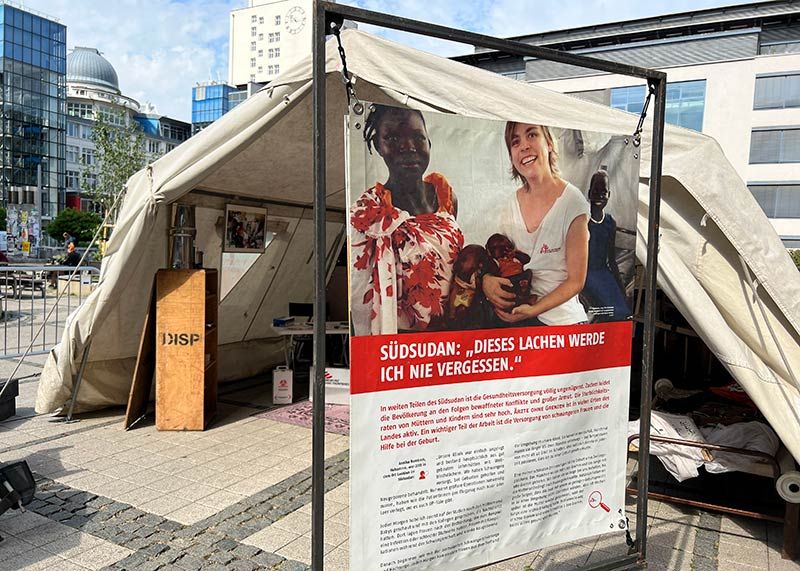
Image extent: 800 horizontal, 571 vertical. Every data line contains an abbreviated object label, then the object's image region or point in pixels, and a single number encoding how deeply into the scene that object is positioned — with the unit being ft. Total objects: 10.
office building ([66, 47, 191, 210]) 244.22
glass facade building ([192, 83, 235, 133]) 296.10
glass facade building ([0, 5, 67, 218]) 194.90
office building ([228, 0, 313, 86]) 278.26
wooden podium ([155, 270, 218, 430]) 19.01
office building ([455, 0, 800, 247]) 111.65
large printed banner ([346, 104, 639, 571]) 6.77
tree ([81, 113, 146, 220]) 79.87
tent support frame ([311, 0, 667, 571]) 6.68
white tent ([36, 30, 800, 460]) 10.95
